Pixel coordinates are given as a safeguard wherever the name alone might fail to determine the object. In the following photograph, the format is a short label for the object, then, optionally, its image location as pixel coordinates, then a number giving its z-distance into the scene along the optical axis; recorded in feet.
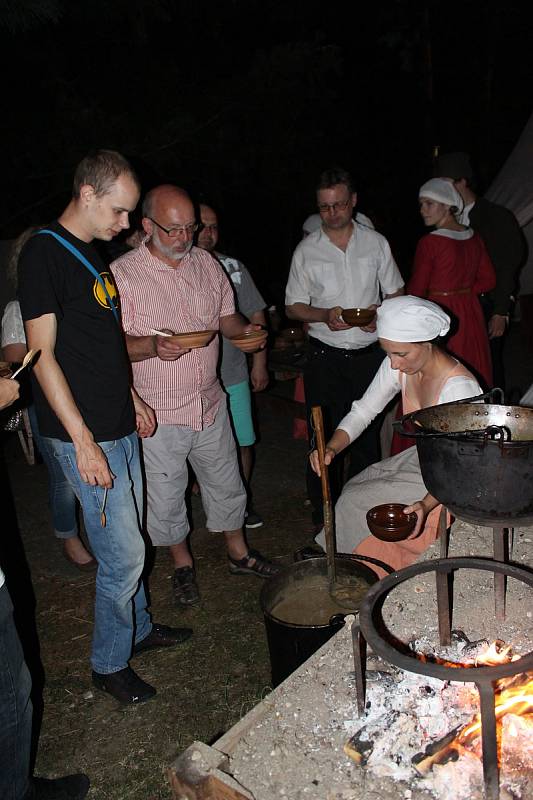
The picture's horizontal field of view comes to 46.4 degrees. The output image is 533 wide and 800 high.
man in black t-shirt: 7.20
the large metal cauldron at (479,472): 6.07
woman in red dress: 13.37
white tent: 25.90
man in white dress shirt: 12.93
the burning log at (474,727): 5.53
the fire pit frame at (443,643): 5.02
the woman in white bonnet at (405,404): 8.58
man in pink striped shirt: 9.89
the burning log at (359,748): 5.63
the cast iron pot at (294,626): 8.00
